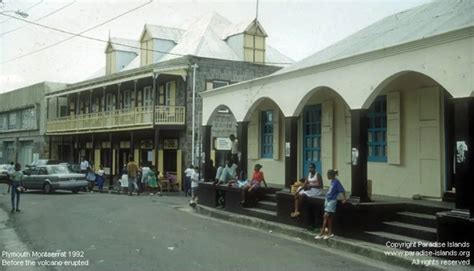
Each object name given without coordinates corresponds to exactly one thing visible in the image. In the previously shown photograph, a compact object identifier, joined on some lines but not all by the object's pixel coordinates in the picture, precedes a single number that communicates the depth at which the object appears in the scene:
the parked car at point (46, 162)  32.99
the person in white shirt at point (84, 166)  30.66
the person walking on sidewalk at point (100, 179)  29.69
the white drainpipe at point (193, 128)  29.36
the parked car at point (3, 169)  39.38
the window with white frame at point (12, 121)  51.38
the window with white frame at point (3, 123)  53.56
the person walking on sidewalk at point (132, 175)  25.97
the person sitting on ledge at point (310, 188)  12.68
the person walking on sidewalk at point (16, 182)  17.44
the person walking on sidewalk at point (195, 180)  20.28
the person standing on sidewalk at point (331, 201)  11.18
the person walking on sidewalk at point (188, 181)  24.80
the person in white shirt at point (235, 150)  18.71
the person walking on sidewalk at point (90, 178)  29.80
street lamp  15.30
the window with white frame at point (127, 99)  35.49
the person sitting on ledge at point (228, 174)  17.63
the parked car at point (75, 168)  28.88
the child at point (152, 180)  27.11
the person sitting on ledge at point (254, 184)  15.66
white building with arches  9.32
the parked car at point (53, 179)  26.53
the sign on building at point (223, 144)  19.06
